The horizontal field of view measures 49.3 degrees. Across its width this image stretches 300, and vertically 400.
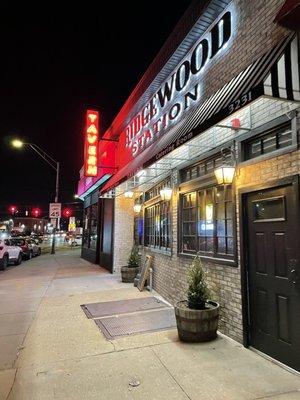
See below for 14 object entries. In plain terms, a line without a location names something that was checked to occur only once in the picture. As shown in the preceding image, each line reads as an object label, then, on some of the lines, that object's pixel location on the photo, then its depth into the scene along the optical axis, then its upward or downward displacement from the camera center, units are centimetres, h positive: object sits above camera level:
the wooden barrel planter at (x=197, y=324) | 548 -148
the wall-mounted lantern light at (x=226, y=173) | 575 +110
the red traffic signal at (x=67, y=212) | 4083 +276
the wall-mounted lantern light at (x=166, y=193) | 864 +111
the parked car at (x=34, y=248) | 2592 -115
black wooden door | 440 -53
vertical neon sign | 1470 +415
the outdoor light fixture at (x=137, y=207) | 1291 +108
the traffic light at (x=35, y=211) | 4469 +311
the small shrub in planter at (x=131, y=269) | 1182 -123
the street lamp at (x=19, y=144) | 2282 +635
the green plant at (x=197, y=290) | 570 -96
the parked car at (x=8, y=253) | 1756 -115
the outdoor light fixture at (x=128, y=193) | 1341 +171
